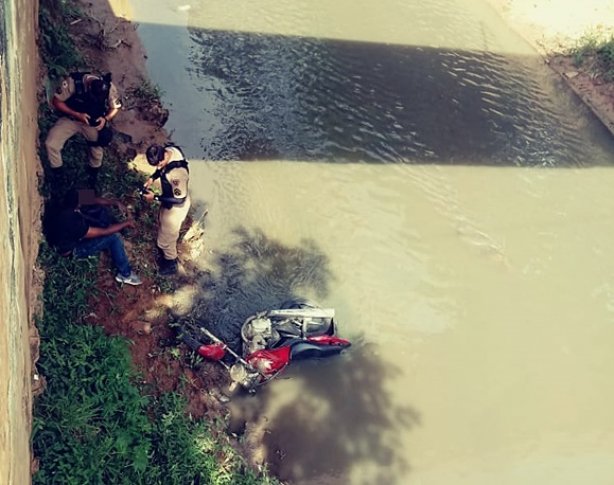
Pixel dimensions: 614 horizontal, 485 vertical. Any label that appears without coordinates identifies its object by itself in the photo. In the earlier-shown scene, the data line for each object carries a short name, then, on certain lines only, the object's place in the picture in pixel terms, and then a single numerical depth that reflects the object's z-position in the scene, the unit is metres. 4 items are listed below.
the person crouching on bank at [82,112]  7.00
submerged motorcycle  7.48
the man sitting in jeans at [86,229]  6.82
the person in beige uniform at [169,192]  7.15
